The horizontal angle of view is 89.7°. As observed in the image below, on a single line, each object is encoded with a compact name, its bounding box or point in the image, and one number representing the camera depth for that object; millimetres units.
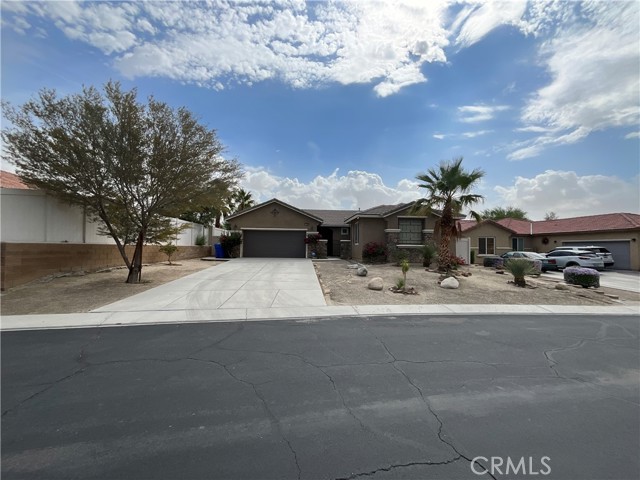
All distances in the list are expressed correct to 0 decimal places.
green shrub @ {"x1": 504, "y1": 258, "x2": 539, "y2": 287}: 13867
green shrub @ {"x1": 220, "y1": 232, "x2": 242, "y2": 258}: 26344
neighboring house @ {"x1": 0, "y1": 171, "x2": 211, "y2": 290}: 11047
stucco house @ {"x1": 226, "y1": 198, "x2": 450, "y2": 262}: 22516
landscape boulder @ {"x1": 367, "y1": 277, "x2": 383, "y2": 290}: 12133
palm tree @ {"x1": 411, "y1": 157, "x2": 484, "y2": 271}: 16344
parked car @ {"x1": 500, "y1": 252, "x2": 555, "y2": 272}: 24317
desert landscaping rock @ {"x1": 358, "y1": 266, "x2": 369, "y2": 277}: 15414
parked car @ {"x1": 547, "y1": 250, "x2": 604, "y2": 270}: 23062
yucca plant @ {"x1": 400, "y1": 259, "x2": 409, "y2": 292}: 12086
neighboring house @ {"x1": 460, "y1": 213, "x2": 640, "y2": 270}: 24891
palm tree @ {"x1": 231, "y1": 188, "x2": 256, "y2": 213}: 43475
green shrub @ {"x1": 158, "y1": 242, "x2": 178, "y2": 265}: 18984
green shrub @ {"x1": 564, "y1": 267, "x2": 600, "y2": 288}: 14164
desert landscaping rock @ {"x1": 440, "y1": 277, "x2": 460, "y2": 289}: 12969
